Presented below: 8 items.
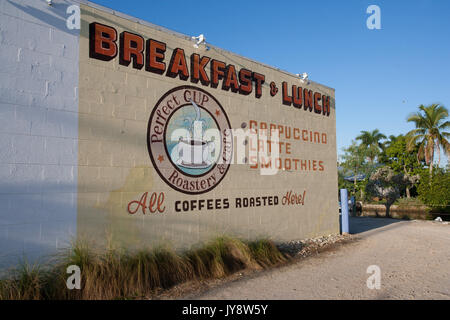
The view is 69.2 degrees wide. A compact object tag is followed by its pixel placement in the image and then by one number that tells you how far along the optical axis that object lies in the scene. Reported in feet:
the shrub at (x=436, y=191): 67.46
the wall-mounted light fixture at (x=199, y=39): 23.99
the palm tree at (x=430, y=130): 95.25
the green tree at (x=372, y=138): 137.39
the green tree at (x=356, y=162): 84.43
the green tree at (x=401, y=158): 114.42
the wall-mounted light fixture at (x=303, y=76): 34.19
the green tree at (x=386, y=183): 66.81
